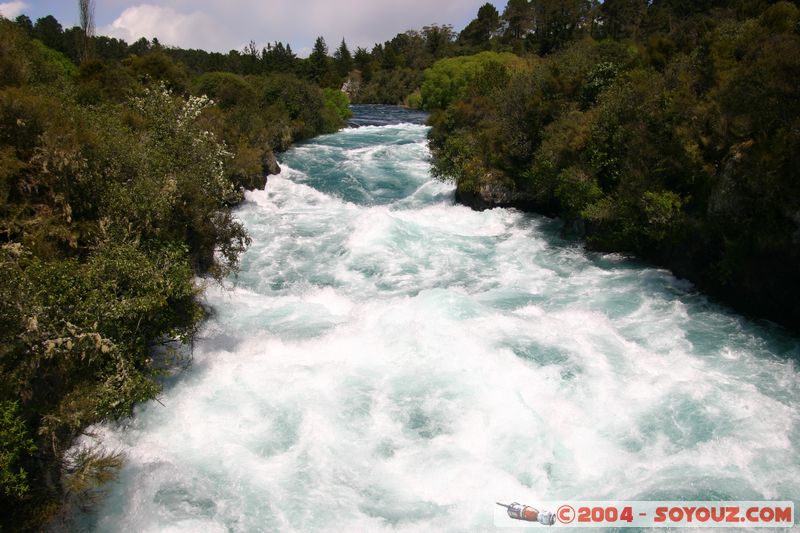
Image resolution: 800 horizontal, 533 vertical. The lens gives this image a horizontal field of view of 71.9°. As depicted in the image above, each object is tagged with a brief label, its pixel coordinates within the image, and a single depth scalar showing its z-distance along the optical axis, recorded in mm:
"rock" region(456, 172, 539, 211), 26734
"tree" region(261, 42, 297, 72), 97125
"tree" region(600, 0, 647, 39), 76562
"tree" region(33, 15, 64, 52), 80188
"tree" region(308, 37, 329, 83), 100625
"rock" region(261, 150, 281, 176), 33844
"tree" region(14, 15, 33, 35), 79362
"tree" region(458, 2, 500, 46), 103562
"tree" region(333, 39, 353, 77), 109062
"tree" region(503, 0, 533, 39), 98250
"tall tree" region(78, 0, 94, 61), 56031
